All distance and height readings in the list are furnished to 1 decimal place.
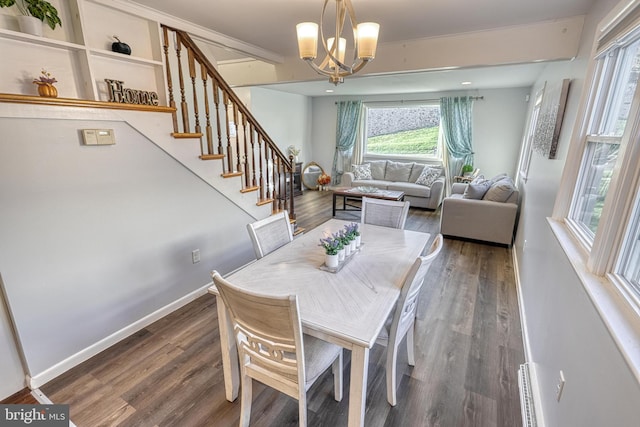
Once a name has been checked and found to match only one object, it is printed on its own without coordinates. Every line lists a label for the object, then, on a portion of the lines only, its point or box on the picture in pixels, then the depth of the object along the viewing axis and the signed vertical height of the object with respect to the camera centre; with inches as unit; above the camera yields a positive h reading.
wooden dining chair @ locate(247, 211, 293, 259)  75.7 -26.5
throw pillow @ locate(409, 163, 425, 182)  249.0 -28.4
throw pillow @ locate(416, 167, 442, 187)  235.3 -30.4
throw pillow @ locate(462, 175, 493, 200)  165.2 -28.3
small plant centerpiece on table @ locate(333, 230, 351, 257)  70.8 -24.9
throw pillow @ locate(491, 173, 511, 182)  179.9 -23.4
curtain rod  234.4 +31.3
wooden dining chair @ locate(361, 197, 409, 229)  100.5 -25.8
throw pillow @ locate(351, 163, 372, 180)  261.8 -31.1
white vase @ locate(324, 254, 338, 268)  66.0 -27.4
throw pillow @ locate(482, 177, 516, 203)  155.4 -27.3
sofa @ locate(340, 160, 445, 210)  230.1 -35.0
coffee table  200.0 -39.1
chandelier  64.1 +20.8
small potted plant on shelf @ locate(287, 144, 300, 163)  273.0 -14.3
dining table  48.1 -29.7
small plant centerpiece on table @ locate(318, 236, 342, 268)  65.9 -25.6
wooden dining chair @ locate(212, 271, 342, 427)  42.6 -35.7
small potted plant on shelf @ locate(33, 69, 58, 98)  63.3 +9.1
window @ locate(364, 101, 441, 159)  261.6 +6.1
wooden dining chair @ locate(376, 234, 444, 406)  56.4 -37.1
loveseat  153.6 -38.9
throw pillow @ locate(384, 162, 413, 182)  253.1 -29.3
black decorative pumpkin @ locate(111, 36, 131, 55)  80.2 +22.2
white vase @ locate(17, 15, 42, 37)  63.3 +22.1
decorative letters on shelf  78.2 +9.9
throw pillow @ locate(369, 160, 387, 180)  263.0 -28.3
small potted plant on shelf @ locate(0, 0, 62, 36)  63.3 +24.8
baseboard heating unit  59.4 -55.0
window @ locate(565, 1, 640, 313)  44.0 -4.5
